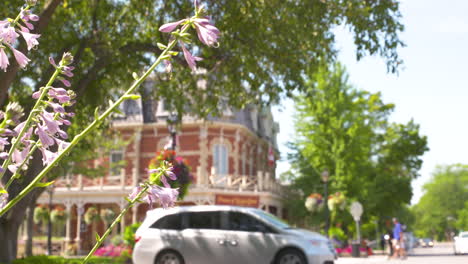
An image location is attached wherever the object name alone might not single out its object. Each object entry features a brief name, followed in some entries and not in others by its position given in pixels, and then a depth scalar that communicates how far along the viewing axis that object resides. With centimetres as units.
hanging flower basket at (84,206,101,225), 3472
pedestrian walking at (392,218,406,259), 2478
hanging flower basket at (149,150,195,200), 1716
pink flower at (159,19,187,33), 179
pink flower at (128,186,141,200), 250
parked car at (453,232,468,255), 2947
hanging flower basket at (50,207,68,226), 3402
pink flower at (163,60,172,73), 190
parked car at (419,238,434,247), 6391
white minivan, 1347
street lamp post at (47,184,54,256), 3085
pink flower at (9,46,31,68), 192
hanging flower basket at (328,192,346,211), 3322
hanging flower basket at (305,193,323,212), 3238
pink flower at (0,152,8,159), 211
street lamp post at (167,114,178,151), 1667
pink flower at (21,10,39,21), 205
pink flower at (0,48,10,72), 191
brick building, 3556
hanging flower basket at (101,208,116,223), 3469
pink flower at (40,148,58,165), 220
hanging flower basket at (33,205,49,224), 3303
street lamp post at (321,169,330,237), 2716
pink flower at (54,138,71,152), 217
